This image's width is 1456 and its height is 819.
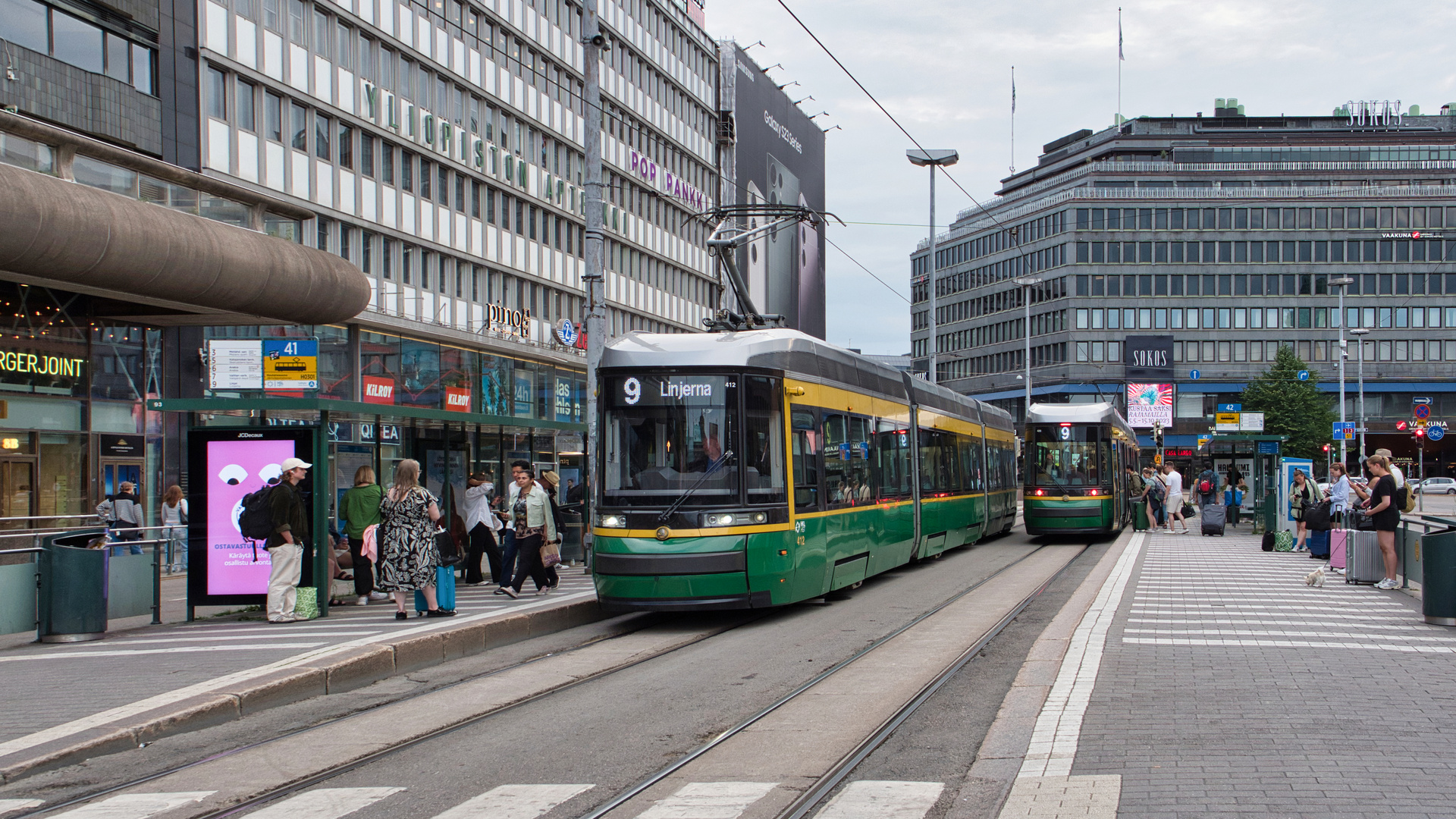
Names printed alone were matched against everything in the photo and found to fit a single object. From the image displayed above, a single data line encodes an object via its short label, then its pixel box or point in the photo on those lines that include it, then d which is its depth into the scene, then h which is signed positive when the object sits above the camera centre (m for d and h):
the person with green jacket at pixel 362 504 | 14.27 -0.55
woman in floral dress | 12.82 -0.80
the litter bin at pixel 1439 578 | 12.22 -1.25
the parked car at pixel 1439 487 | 72.75 -2.53
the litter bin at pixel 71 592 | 11.74 -1.19
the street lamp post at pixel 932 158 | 43.12 +9.33
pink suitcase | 19.38 -1.54
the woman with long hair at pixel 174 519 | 21.78 -1.14
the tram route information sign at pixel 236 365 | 22.80 +1.49
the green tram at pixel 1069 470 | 28.48 -0.55
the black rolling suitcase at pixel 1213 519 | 31.69 -1.78
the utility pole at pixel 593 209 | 17.50 +3.12
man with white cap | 12.42 -0.79
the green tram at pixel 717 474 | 12.91 -0.25
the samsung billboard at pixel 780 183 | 64.06 +13.61
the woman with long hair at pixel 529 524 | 15.10 -0.83
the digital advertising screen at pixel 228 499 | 13.19 -0.44
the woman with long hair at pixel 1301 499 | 24.67 -1.05
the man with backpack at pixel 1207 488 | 33.16 -1.12
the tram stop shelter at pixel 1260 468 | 27.48 -0.72
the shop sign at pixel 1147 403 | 79.38 +2.35
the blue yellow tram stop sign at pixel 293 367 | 20.61 +1.32
